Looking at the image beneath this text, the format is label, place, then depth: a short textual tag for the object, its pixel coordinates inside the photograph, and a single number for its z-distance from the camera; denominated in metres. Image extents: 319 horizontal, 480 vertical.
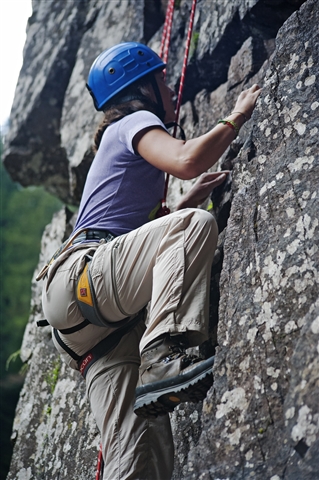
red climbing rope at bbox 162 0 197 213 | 4.34
